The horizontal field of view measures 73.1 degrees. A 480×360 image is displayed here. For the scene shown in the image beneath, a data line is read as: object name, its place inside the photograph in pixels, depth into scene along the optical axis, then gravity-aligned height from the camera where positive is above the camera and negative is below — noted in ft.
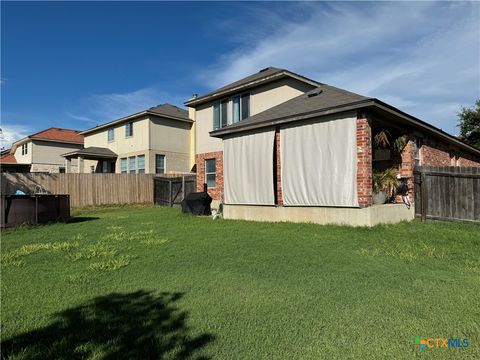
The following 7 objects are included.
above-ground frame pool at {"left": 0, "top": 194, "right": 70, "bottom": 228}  31.60 -2.48
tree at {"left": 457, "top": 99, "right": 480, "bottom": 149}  98.32 +18.05
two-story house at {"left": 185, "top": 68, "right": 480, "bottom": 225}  28.19 +2.80
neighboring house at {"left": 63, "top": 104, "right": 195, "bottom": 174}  75.97 +9.94
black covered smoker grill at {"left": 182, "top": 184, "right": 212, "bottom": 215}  43.57 -2.61
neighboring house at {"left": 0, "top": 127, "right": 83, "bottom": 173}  106.73 +11.79
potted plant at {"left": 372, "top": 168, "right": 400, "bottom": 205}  31.04 -0.14
